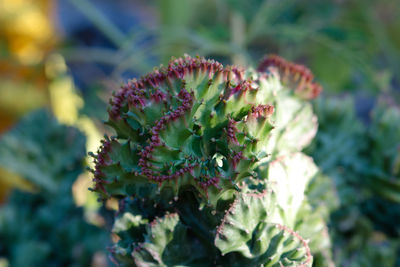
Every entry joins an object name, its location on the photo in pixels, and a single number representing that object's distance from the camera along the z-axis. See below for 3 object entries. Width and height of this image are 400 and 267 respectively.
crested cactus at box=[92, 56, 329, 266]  0.57
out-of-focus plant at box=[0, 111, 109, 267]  0.81
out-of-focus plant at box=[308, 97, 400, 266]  0.75
